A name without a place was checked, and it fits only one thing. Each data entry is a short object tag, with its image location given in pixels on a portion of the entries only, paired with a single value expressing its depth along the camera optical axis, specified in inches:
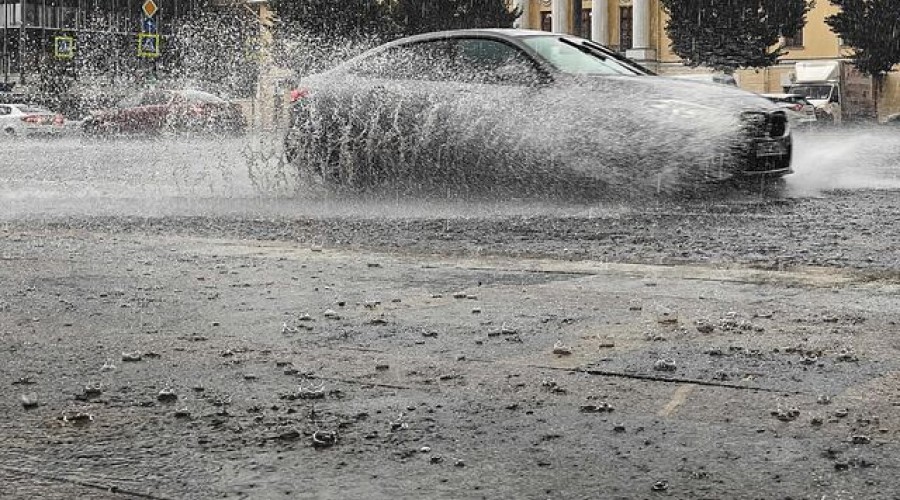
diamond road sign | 1606.8
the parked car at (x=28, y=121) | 1614.2
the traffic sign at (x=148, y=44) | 1720.0
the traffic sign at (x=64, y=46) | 1904.5
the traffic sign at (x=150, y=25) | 1701.5
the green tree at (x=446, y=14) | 1729.8
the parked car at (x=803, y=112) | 1217.1
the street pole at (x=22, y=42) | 2452.5
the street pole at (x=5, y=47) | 2598.4
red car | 1099.3
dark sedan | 414.3
